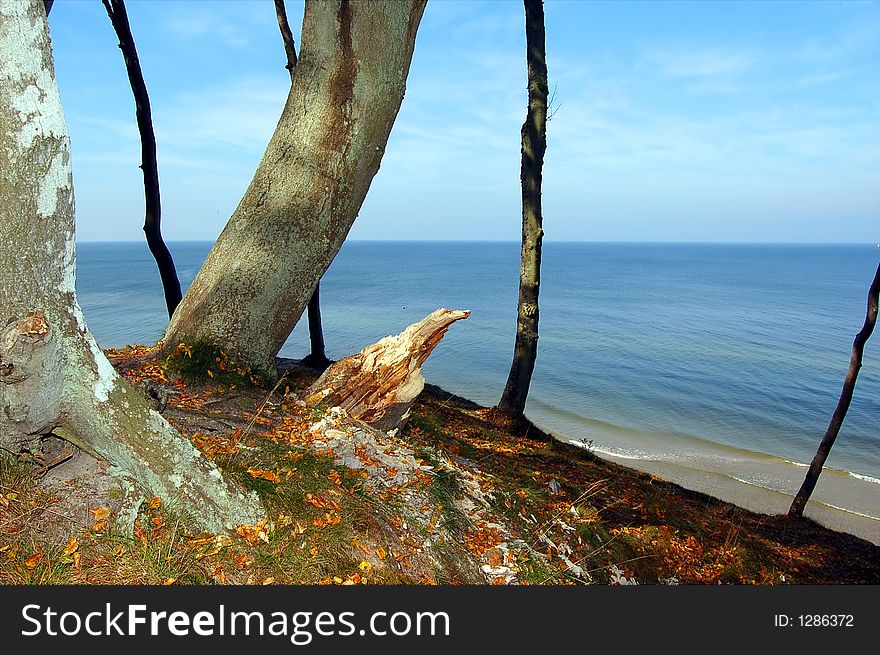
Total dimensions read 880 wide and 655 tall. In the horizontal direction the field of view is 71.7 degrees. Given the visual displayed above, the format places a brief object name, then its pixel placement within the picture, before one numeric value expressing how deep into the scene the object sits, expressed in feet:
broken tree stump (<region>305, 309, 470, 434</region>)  18.69
